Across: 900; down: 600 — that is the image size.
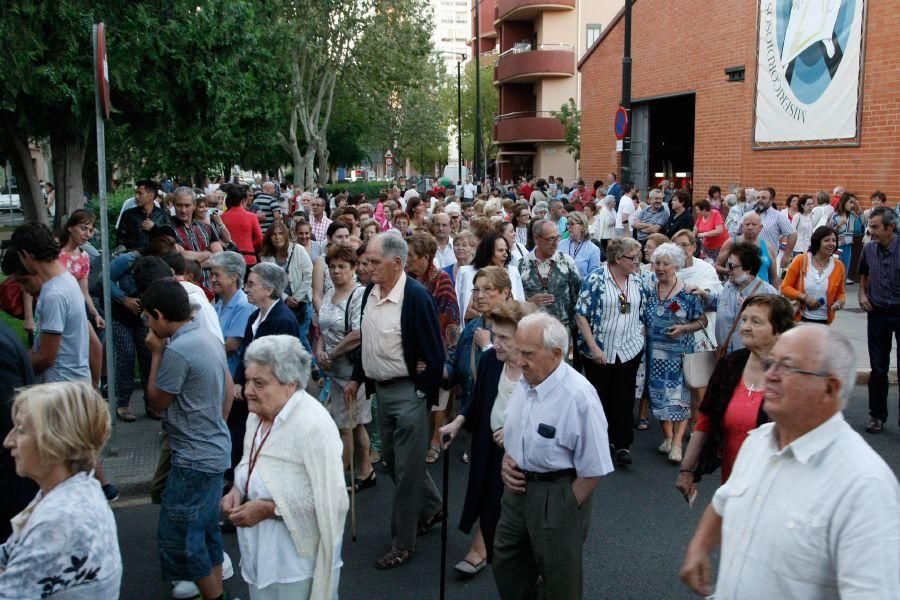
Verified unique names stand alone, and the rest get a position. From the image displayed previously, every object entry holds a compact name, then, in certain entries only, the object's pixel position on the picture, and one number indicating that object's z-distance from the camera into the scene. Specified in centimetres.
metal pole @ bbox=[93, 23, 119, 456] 659
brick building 1570
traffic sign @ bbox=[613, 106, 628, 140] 1566
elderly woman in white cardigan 345
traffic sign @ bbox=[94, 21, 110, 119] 638
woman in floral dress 707
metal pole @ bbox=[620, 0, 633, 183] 1603
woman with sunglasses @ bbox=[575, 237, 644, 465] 690
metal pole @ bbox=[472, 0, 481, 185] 3620
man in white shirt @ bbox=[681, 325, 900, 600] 221
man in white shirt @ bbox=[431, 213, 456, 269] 958
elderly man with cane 518
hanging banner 1617
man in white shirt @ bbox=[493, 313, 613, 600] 364
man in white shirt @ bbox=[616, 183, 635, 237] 1645
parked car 3921
